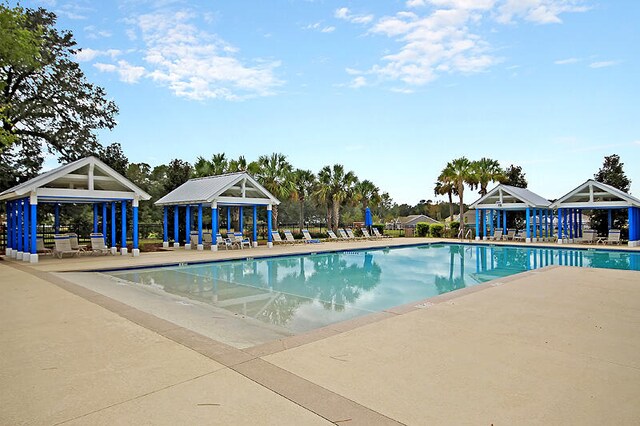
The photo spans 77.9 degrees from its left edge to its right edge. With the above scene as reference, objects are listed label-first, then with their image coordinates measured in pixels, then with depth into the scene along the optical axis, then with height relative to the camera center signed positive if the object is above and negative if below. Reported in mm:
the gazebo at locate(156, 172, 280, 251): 18703 +1215
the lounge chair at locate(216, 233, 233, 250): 19541 -960
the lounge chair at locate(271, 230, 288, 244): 22795 -1045
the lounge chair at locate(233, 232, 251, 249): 19797 -971
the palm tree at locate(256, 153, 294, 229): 27770 +3373
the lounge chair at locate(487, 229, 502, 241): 25864 -1191
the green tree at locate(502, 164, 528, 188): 32500 +3256
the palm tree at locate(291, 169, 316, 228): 30669 +3046
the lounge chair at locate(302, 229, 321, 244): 24128 -1153
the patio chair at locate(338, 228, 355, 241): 26623 -1041
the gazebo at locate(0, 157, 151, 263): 13633 +1096
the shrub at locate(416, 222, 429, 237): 30188 -828
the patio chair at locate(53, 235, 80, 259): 14891 -800
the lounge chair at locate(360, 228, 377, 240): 28891 -1019
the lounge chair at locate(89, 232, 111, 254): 15972 -809
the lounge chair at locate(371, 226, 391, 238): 28406 -1011
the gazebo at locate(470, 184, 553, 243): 23906 +790
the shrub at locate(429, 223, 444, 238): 29619 -898
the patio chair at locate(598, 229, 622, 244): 21797 -1222
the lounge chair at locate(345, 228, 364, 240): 26891 -1062
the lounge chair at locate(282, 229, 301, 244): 23609 -977
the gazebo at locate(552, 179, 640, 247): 21125 +758
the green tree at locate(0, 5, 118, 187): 20141 +6471
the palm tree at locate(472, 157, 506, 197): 28969 +3376
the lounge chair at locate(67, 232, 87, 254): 16016 -719
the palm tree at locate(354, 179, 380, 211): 31845 +2192
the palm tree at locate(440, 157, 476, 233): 28719 +3172
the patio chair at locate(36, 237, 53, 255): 15961 -805
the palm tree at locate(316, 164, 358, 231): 30991 +2814
